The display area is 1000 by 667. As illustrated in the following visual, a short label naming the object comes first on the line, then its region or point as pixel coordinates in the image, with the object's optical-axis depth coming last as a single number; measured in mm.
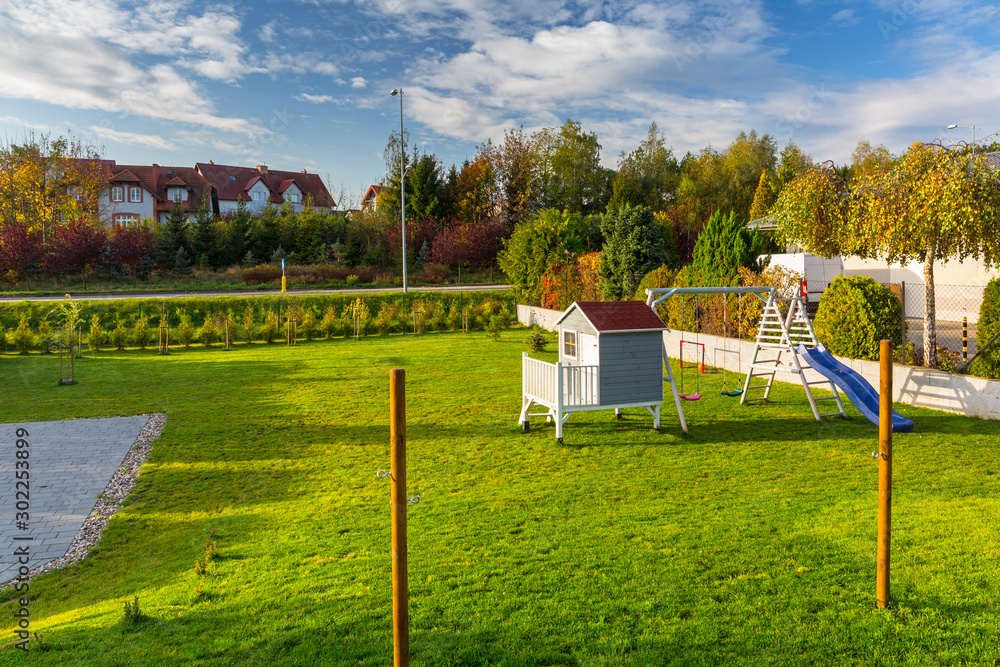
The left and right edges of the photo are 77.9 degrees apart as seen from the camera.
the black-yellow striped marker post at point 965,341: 10586
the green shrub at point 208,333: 21391
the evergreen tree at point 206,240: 38500
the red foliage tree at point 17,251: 32750
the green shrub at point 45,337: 19453
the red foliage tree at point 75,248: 33438
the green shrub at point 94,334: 20297
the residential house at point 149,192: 49000
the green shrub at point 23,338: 19250
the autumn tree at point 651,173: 49688
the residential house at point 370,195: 73769
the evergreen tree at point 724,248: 17609
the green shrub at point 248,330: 22219
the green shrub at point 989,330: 9797
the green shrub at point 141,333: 20781
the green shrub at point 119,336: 20578
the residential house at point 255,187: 54344
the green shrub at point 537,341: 19094
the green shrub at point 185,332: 21141
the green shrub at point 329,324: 23438
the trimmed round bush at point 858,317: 11523
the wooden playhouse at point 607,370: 9328
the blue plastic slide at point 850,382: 9242
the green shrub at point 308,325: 22891
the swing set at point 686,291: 9558
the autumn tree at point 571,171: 49094
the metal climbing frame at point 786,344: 10633
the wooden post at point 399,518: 2857
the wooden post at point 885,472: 4055
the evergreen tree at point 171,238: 37281
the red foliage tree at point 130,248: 34281
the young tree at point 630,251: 21188
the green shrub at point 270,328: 22359
